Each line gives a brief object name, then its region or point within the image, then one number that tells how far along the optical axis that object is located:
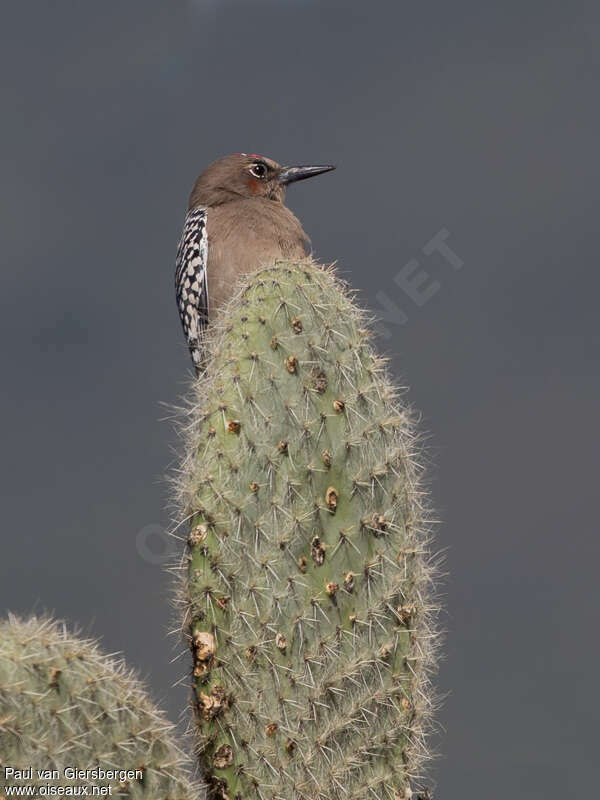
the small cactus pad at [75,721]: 5.75
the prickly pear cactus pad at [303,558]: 7.10
